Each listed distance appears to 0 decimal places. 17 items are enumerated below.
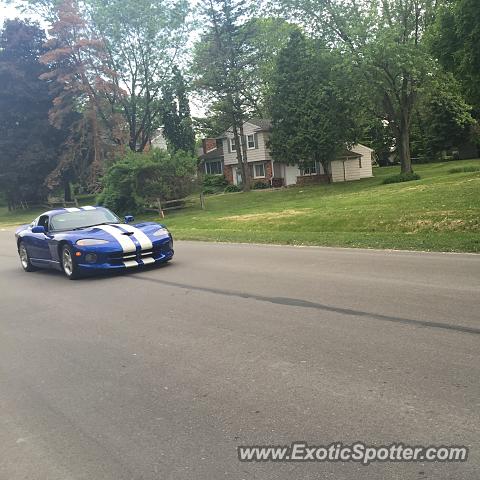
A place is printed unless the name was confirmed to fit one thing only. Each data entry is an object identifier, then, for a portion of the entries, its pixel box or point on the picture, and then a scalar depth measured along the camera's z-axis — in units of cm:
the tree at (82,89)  3834
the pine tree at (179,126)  5116
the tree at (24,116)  4712
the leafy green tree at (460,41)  1452
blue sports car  1077
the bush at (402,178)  3379
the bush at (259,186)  4831
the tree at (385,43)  3353
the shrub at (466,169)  3218
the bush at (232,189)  4912
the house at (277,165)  4794
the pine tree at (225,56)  3941
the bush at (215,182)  5375
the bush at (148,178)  3161
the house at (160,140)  5141
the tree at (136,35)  3897
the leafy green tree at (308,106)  3975
